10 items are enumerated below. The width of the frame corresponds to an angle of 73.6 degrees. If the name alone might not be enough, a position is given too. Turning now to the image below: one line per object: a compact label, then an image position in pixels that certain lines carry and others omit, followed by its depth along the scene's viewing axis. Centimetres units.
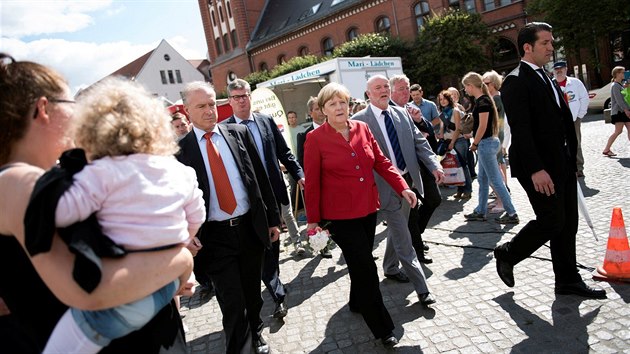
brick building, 2705
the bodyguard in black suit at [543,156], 333
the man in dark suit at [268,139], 446
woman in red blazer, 315
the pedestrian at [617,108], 855
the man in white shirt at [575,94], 738
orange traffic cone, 354
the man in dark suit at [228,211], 294
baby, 129
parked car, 1545
